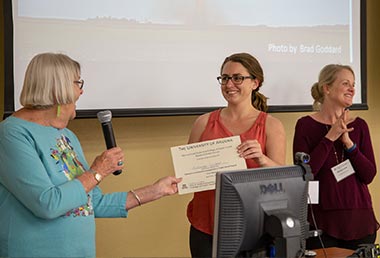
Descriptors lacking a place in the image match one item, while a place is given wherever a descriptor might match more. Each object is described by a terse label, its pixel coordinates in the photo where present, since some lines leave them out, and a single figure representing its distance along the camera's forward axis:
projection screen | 3.23
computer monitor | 1.80
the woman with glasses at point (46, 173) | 2.05
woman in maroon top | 3.14
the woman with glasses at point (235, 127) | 2.77
